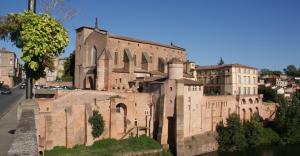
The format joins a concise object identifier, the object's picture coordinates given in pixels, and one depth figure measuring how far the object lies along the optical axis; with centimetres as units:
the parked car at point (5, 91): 4260
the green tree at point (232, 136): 3685
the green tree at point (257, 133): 3981
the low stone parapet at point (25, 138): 464
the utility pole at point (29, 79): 871
